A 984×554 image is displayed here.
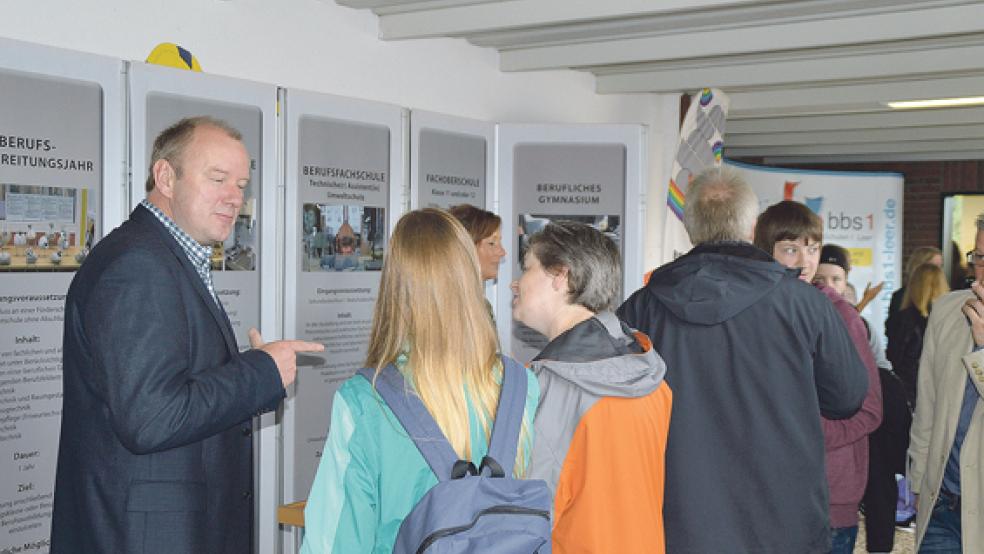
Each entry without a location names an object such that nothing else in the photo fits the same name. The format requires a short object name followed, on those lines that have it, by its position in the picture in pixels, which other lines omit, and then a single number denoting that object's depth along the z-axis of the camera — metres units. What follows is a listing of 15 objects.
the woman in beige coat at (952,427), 2.90
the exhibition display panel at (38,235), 3.54
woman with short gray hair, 2.12
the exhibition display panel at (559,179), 6.00
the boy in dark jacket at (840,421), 3.00
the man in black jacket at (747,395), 2.61
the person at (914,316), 6.91
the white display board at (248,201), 4.07
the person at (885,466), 3.38
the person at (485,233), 4.09
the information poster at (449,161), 5.45
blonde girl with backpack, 1.80
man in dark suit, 2.05
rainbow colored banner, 6.38
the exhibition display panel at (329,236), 4.77
